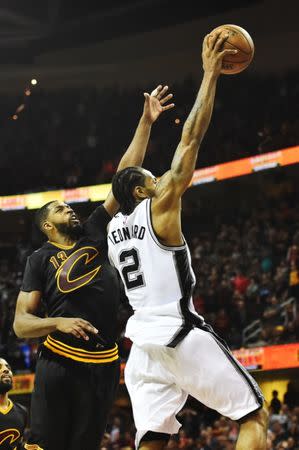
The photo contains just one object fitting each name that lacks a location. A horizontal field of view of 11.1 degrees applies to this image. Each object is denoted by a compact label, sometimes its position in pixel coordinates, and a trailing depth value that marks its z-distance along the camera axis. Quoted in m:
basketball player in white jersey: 8.76
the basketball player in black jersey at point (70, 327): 9.71
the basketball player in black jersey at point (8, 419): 13.07
